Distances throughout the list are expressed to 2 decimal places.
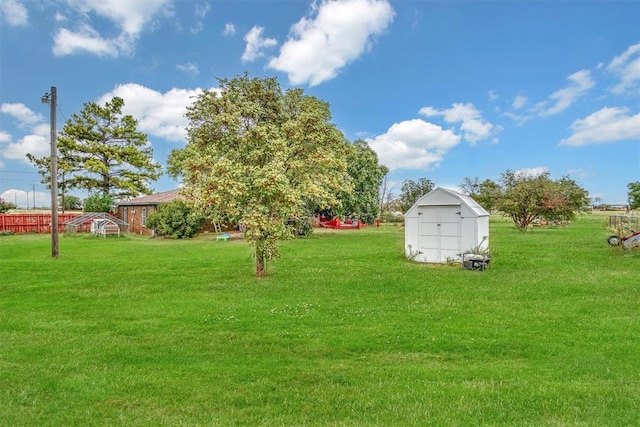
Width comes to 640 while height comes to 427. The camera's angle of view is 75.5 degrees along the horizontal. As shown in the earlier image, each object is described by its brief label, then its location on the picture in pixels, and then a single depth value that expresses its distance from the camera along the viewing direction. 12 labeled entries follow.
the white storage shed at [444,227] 13.35
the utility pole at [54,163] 15.90
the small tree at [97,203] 33.94
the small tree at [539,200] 28.86
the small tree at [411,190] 54.72
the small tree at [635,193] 27.75
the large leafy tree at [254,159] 10.27
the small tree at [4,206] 38.53
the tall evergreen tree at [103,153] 35.50
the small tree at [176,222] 25.30
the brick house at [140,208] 29.91
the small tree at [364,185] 34.84
